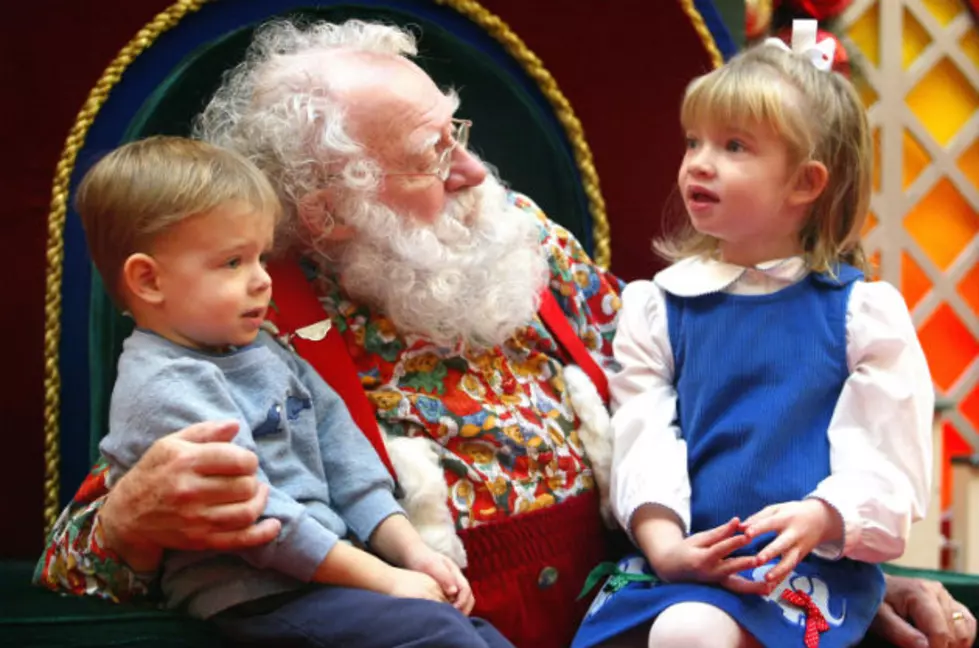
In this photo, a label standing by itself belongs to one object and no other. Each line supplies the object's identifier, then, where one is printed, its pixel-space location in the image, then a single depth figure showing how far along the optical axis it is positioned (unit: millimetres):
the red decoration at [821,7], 3152
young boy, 1969
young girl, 2088
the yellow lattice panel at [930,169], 3853
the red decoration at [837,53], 2637
